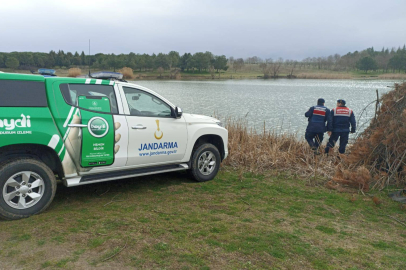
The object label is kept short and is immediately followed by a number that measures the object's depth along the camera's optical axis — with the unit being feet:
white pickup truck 14.73
